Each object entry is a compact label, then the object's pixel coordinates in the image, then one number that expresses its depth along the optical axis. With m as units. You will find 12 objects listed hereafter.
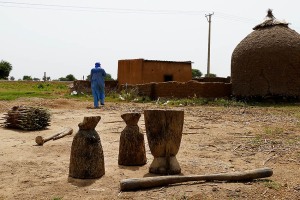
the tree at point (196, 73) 50.81
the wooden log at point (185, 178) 3.63
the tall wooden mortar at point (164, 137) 4.23
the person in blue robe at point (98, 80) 12.95
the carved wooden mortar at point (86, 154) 4.06
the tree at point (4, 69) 39.15
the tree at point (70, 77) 49.02
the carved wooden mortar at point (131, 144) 4.67
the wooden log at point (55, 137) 5.88
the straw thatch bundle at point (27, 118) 7.57
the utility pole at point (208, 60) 26.47
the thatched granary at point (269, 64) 14.13
